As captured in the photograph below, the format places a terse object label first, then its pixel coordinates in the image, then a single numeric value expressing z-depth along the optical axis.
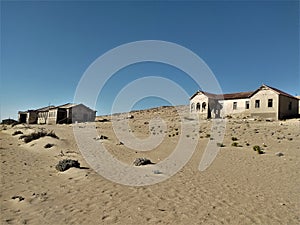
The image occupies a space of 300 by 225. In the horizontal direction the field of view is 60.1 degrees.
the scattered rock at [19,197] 7.09
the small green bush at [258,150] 15.85
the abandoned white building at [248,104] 37.25
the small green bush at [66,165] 10.63
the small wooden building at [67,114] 49.28
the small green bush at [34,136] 20.38
